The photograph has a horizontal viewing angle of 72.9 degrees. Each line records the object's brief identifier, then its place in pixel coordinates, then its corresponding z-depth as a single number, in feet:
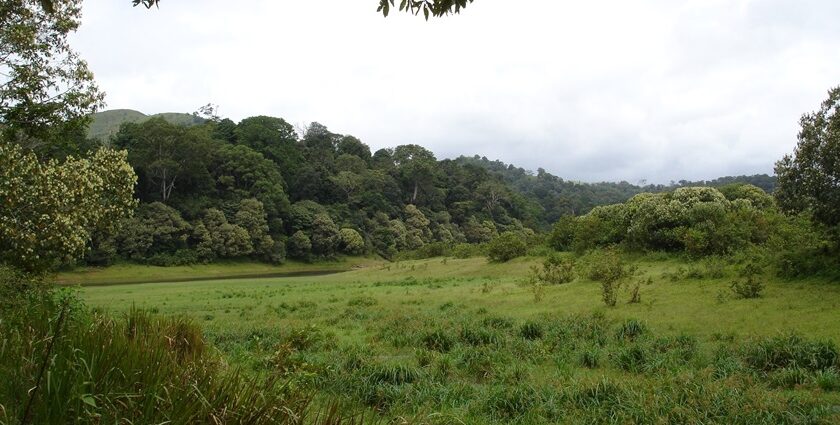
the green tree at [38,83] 41.84
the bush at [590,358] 33.94
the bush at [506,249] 122.11
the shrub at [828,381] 26.76
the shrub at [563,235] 128.16
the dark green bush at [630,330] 40.75
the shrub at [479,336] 41.21
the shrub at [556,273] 79.62
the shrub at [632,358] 32.42
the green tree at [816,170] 48.14
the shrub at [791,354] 29.94
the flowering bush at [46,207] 40.19
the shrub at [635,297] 56.34
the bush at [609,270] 57.98
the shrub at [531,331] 43.14
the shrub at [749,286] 51.13
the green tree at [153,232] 195.31
